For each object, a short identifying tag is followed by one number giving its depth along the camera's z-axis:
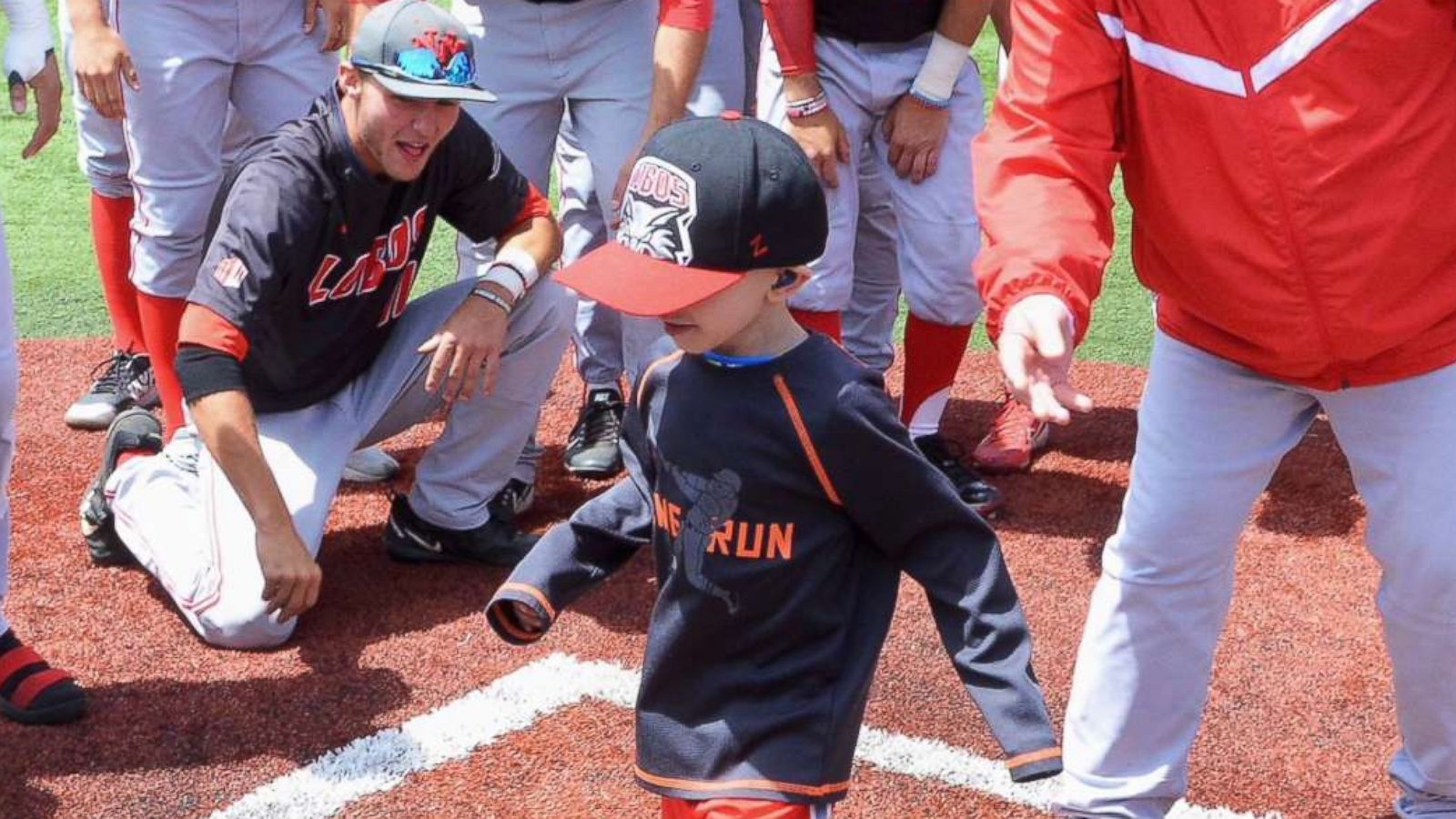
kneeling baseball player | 3.91
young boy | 2.60
